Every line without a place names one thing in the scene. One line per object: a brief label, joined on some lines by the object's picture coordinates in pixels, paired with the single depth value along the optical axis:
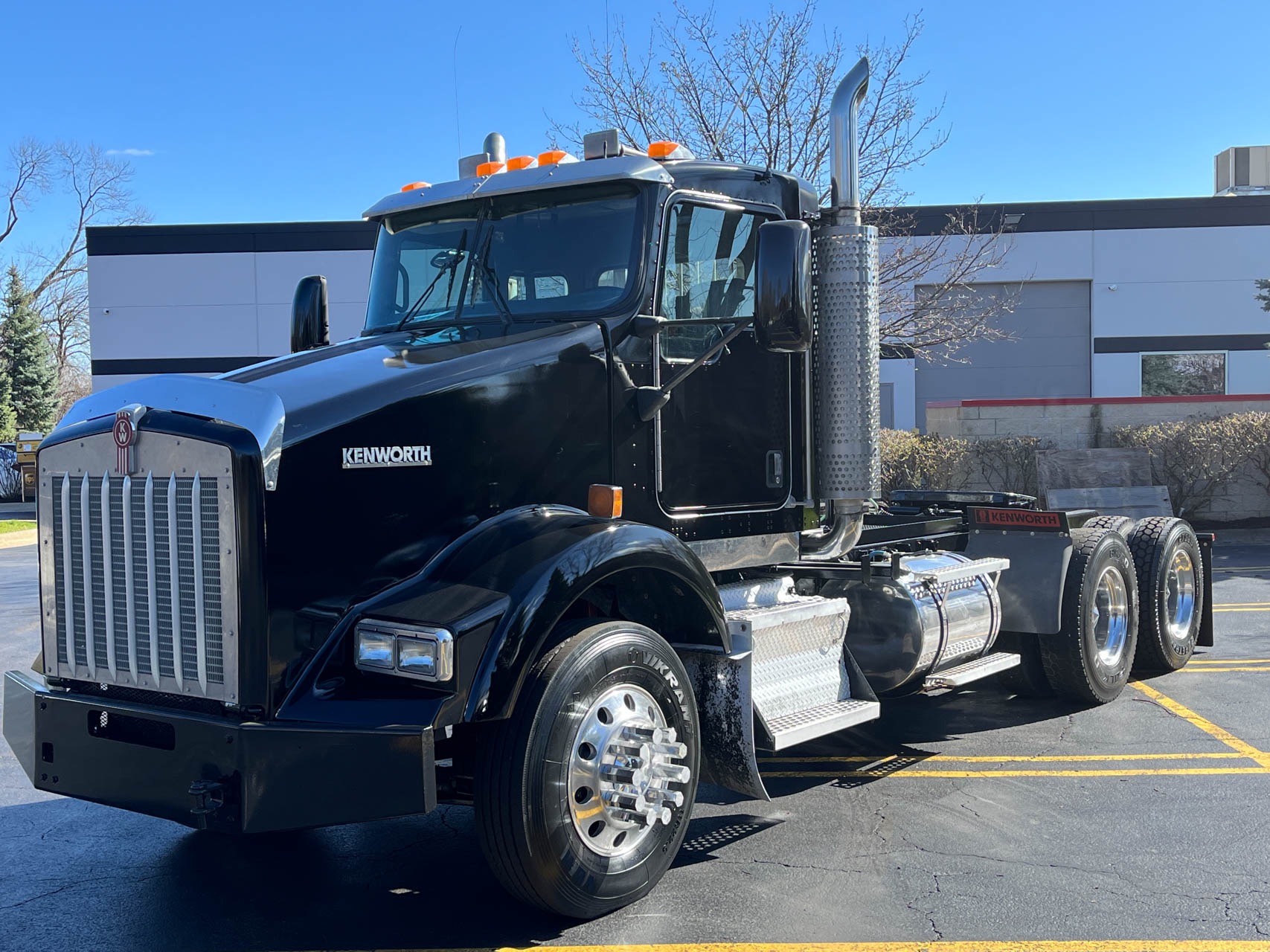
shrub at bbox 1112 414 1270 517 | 17.22
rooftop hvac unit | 32.88
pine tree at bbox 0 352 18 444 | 39.91
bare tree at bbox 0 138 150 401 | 52.41
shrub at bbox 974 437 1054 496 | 17.75
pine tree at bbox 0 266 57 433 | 40.97
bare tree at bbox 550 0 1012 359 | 17.45
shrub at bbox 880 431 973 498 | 18.06
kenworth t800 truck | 3.63
